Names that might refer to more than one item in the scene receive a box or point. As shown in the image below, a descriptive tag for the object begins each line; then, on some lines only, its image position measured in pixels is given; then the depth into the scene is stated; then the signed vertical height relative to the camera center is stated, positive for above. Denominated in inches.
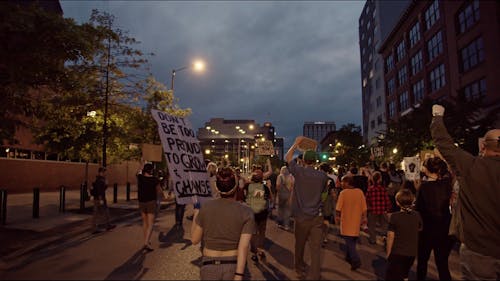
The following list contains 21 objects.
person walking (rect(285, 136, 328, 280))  212.7 -20.5
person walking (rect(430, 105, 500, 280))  104.3 -10.6
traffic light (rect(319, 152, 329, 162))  1132.6 +51.6
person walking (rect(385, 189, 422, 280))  181.9 -36.9
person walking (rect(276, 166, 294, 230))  363.3 -33.3
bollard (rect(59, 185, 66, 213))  529.0 -42.4
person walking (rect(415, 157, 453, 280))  196.4 -26.0
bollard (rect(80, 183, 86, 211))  543.9 -43.5
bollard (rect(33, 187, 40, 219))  463.2 -43.5
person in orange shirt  250.4 -31.4
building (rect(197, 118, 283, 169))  6776.6 +721.3
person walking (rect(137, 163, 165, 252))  307.7 -22.1
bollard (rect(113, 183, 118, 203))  697.0 -44.6
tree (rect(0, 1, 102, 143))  275.0 +105.8
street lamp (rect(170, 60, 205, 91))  746.8 +231.0
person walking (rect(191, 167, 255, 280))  120.5 -22.7
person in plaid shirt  350.3 -31.9
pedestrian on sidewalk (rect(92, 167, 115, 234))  398.9 -25.8
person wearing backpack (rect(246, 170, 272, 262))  273.7 -27.8
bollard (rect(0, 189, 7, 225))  399.5 -33.6
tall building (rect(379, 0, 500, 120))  994.3 +449.3
